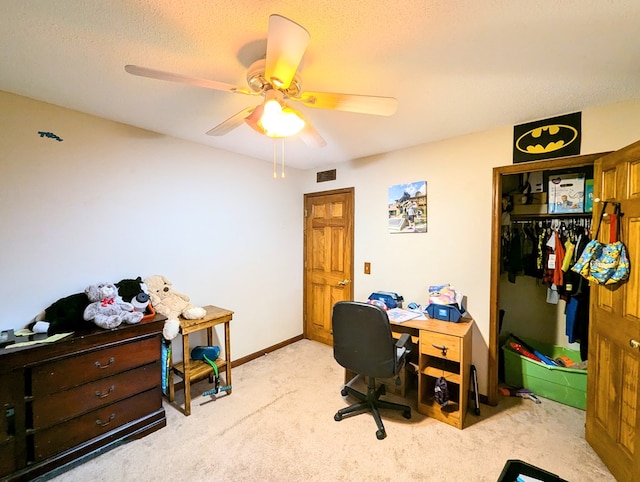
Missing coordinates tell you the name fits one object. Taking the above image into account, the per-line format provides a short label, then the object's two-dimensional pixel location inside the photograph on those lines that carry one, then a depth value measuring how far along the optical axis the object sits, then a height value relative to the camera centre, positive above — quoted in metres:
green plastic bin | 2.32 -1.25
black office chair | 1.92 -0.79
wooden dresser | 1.56 -1.03
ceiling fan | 1.03 +0.70
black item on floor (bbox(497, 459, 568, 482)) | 1.09 -0.96
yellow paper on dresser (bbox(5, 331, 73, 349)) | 1.58 -0.64
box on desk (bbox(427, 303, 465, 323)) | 2.33 -0.65
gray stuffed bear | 1.86 -0.51
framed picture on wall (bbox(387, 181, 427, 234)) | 2.78 +0.31
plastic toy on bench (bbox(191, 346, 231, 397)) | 2.43 -1.13
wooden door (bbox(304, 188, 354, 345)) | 3.44 -0.27
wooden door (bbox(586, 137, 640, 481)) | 1.53 -0.66
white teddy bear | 2.31 -0.57
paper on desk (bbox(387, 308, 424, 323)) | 2.38 -0.71
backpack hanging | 1.61 -0.13
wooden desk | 2.08 -1.02
